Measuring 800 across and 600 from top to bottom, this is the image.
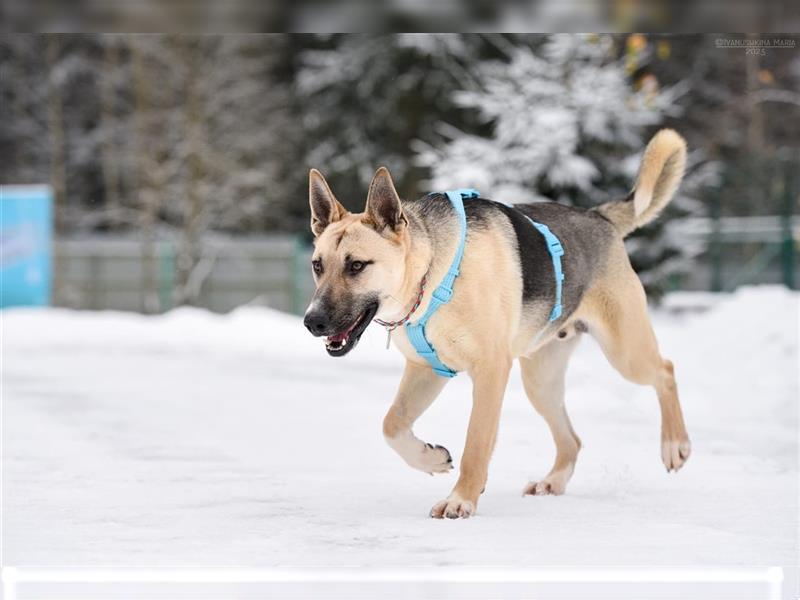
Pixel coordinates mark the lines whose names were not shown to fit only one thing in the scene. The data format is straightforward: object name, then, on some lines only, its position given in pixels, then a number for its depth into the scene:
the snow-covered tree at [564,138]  12.12
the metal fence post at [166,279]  20.75
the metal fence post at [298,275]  19.05
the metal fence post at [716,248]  15.23
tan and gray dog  3.93
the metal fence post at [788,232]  14.40
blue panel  15.67
